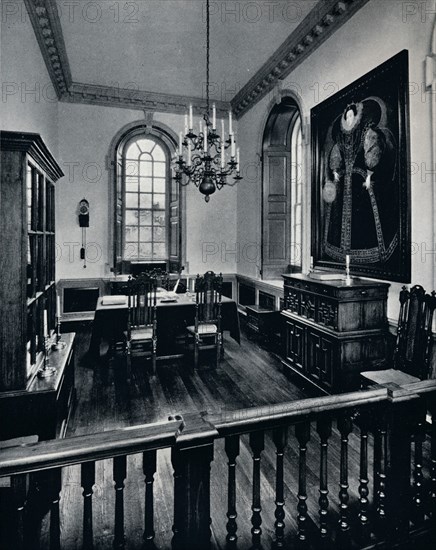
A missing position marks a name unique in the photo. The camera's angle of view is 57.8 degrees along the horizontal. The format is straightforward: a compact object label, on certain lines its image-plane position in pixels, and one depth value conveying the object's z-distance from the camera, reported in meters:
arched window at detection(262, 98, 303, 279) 7.16
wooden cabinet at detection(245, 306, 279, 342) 6.38
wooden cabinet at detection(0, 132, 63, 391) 2.33
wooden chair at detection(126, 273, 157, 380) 4.87
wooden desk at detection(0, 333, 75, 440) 2.40
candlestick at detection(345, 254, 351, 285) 4.06
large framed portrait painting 3.86
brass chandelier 4.42
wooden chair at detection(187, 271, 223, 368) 5.13
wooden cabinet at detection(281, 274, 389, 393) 3.89
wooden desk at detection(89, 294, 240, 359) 5.09
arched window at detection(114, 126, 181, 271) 8.05
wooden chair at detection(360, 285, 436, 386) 3.24
